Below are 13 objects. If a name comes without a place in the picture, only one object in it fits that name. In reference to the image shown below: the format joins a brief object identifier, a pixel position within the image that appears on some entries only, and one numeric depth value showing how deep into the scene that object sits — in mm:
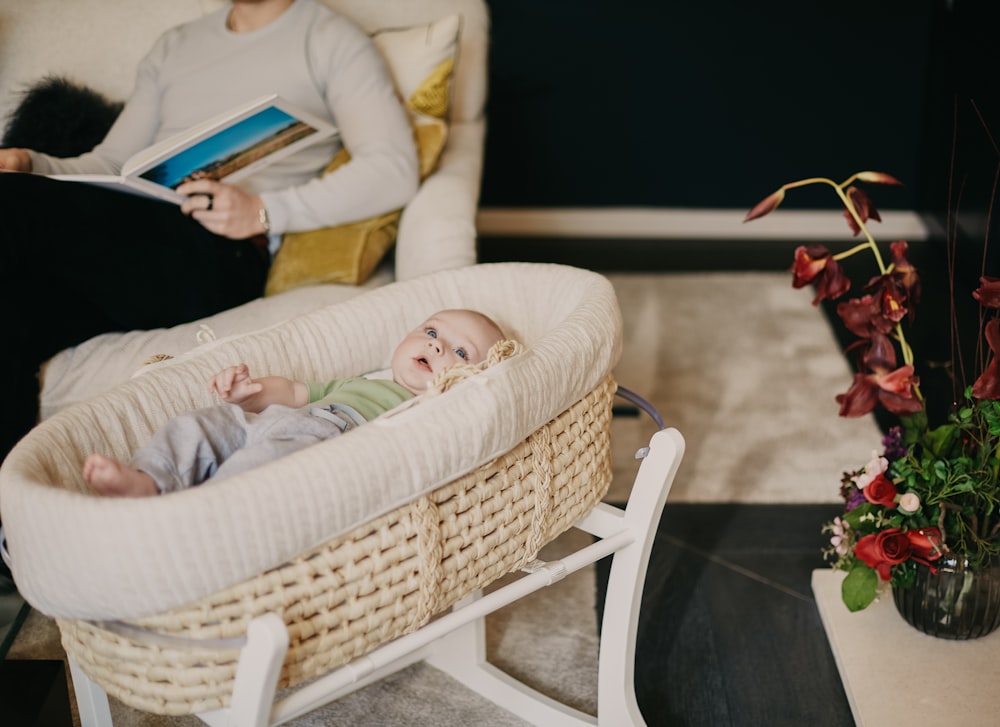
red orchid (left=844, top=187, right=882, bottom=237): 1298
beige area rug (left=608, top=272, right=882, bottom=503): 2027
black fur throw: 1866
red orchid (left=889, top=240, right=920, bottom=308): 1293
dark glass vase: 1465
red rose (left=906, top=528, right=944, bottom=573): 1401
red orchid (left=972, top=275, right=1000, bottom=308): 1252
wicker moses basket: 902
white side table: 1417
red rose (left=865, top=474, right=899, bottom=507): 1428
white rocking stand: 944
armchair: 1566
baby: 1068
